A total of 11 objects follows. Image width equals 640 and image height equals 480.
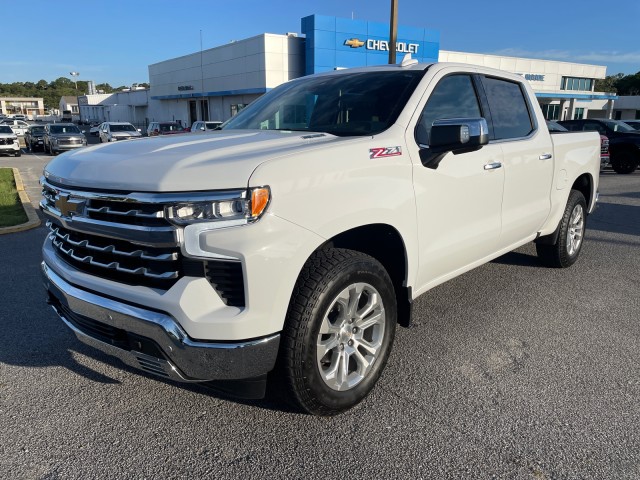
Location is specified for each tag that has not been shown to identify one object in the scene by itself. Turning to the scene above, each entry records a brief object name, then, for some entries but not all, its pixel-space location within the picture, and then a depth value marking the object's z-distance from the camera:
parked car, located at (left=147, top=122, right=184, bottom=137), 27.85
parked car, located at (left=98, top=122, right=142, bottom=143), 28.42
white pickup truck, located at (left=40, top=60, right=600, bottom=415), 2.32
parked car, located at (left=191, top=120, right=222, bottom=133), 22.99
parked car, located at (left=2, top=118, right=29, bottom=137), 45.99
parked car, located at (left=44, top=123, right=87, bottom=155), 26.08
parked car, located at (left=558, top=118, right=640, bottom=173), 16.22
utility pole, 14.98
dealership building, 35.00
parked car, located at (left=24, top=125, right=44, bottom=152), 30.45
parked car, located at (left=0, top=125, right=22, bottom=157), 26.13
